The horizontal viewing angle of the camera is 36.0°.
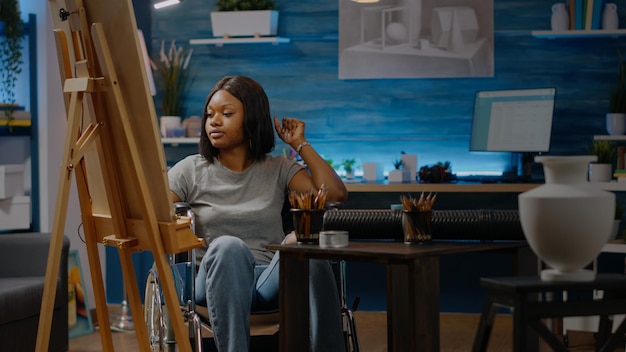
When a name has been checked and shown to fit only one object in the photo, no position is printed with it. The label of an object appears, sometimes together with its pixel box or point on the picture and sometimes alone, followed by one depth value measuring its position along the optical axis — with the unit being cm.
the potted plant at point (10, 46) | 484
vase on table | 197
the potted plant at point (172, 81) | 550
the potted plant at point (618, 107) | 490
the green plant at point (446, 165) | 508
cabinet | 500
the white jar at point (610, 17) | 494
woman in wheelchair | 339
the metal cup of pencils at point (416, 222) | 256
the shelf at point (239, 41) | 533
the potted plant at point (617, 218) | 462
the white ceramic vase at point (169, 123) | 546
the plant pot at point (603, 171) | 471
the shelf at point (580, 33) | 491
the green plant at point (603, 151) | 474
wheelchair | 311
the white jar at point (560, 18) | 499
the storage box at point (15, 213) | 478
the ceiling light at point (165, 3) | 388
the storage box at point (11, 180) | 469
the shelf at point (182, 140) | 539
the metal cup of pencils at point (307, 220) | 264
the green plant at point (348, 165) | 525
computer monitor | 492
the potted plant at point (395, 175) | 505
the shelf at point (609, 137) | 483
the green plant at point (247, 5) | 537
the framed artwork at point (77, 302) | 498
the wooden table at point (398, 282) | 235
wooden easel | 259
